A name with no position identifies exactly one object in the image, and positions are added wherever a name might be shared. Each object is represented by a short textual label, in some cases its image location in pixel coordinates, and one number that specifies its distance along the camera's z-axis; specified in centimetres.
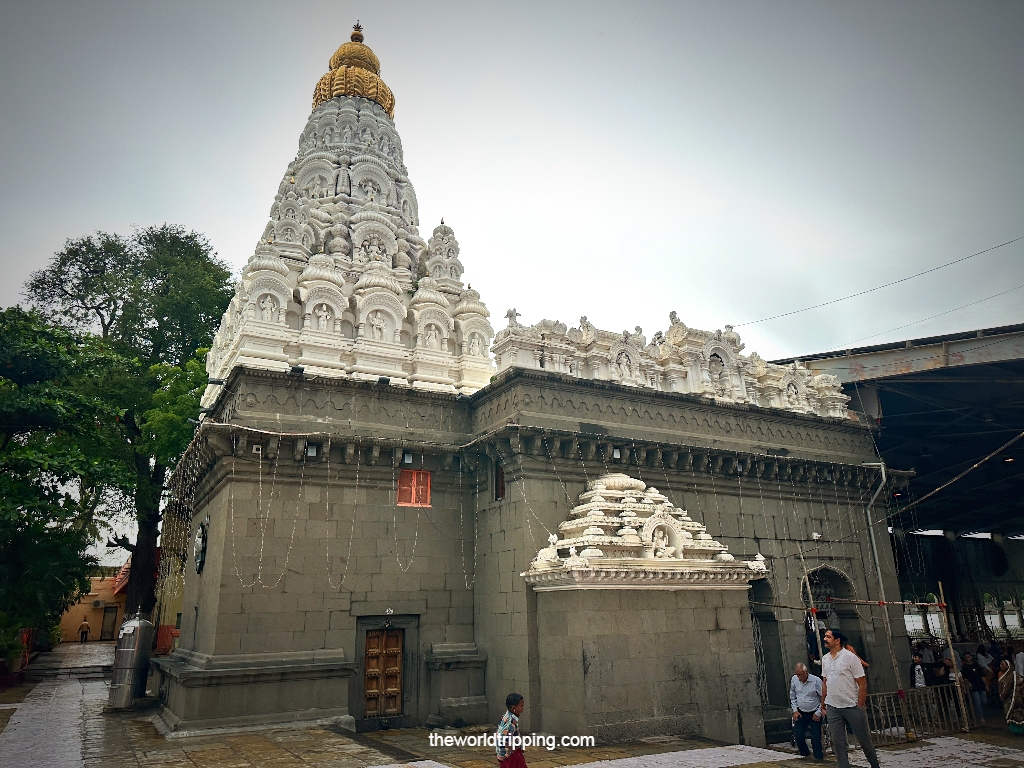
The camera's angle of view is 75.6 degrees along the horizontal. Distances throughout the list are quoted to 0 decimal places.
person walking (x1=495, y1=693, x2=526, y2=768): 720
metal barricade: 1238
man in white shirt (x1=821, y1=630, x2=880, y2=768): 833
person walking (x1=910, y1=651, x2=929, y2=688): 1867
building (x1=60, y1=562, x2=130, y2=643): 4378
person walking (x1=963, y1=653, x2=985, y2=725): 1683
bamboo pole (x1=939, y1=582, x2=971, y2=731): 1216
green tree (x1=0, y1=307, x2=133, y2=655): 1658
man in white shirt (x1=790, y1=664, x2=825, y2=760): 1107
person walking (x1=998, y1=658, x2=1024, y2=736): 1416
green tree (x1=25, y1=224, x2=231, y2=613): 2350
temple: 1316
